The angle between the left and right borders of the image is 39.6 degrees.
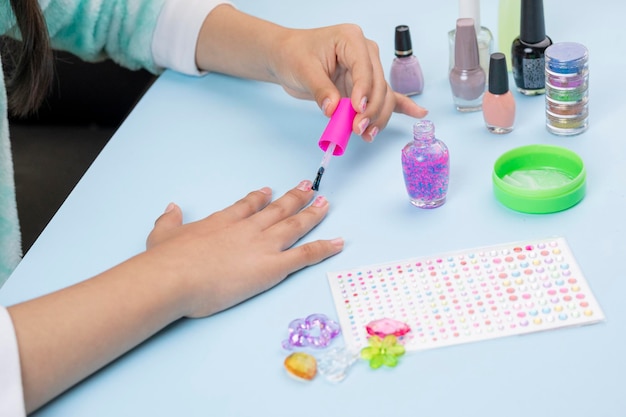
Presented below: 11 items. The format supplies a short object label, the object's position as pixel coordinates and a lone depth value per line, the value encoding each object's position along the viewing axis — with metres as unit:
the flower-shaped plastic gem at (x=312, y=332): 0.75
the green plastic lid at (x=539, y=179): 0.86
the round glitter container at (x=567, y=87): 0.94
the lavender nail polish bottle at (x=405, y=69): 1.06
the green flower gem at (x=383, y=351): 0.72
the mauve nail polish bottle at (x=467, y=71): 1.01
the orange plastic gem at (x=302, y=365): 0.72
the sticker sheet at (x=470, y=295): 0.74
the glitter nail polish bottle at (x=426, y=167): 0.89
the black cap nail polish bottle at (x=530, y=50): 1.01
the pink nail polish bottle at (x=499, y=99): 0.97
